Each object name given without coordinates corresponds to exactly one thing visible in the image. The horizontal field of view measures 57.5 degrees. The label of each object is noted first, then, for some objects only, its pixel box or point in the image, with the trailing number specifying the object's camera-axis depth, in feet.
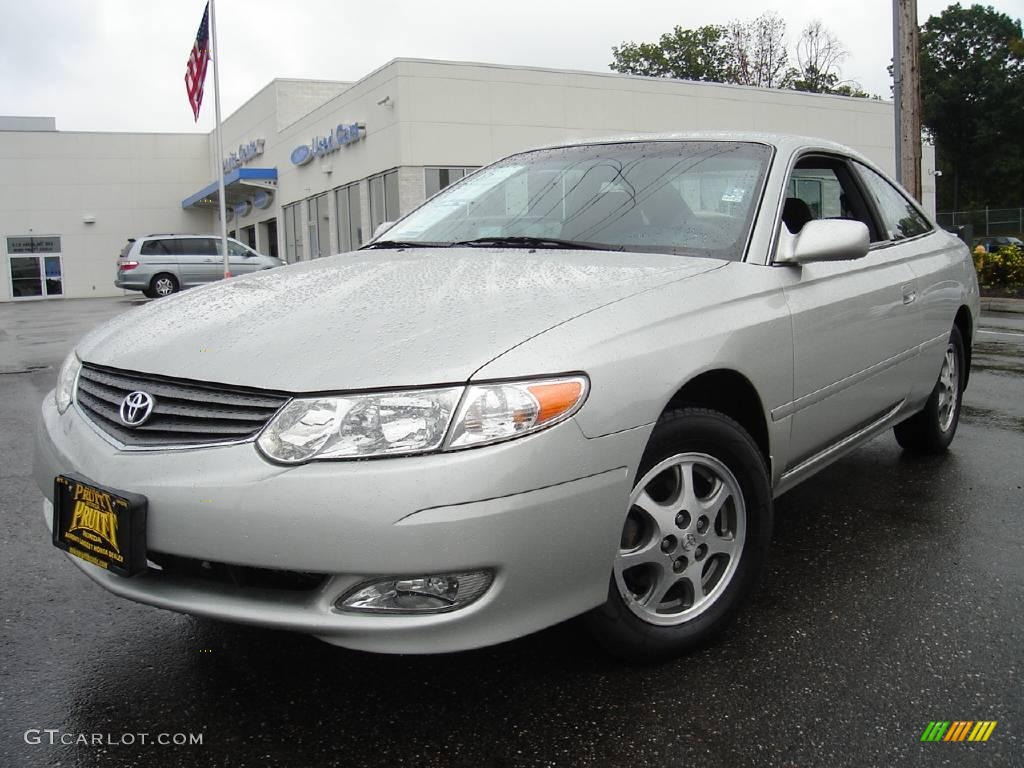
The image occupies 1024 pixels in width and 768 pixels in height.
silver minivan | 87.76
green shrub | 50.31
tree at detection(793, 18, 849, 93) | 155.53
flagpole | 74.48
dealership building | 80.59
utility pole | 40.16
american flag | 73.61
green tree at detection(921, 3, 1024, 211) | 185.37
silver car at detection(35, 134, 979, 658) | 6.52
